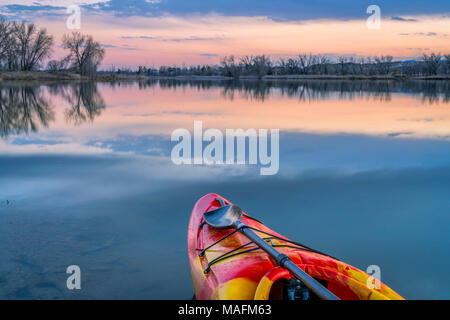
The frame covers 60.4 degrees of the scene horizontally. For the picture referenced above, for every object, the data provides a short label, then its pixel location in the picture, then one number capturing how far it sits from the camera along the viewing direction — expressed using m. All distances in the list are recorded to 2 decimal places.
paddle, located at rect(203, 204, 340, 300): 2.38
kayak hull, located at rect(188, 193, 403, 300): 2.58
